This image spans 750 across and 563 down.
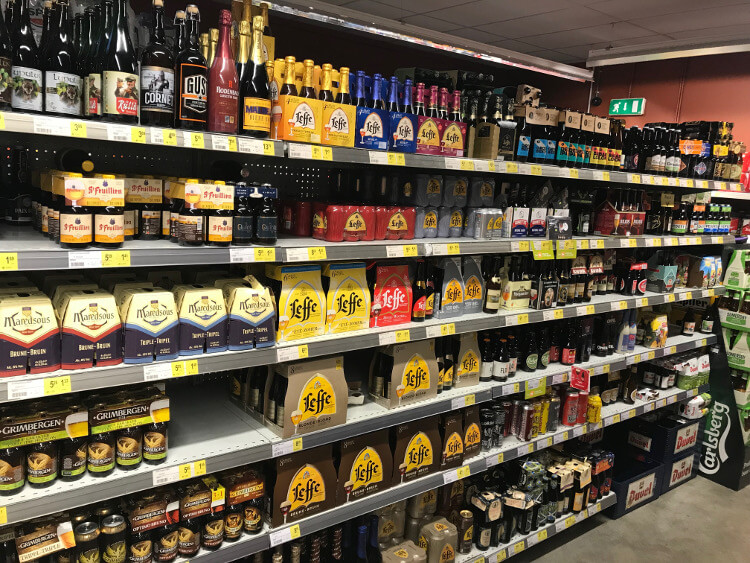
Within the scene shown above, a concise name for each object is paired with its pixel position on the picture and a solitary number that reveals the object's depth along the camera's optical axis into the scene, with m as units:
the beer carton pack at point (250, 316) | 2.08
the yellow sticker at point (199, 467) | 2.03
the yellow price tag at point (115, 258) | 1.75
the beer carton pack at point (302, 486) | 2.31
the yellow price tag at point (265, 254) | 2.05
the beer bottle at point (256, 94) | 2.02
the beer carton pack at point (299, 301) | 2.26
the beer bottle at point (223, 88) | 1.94
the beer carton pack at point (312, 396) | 2.28
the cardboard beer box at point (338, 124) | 2.24
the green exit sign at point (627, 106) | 6.39
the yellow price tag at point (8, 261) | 1.59
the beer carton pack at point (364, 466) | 2.53
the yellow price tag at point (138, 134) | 1.74
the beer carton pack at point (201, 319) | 1.99
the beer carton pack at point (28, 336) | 1.67
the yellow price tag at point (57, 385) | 1.69
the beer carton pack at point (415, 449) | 2.73
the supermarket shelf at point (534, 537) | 3.04
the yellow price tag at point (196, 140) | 1.85
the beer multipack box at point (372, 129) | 2.35
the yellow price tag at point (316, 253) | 2.19
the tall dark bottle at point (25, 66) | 1.64
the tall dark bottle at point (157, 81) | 1.82
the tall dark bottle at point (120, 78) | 1.75
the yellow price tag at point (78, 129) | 1.63
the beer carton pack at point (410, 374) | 2.66
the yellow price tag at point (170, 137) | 1.79
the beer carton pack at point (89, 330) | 1.76
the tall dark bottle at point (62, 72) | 1.69
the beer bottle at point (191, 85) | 1.87
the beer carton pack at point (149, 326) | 1.87
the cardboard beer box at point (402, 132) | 2.46
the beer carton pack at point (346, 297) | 2.42
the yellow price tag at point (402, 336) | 2.54
